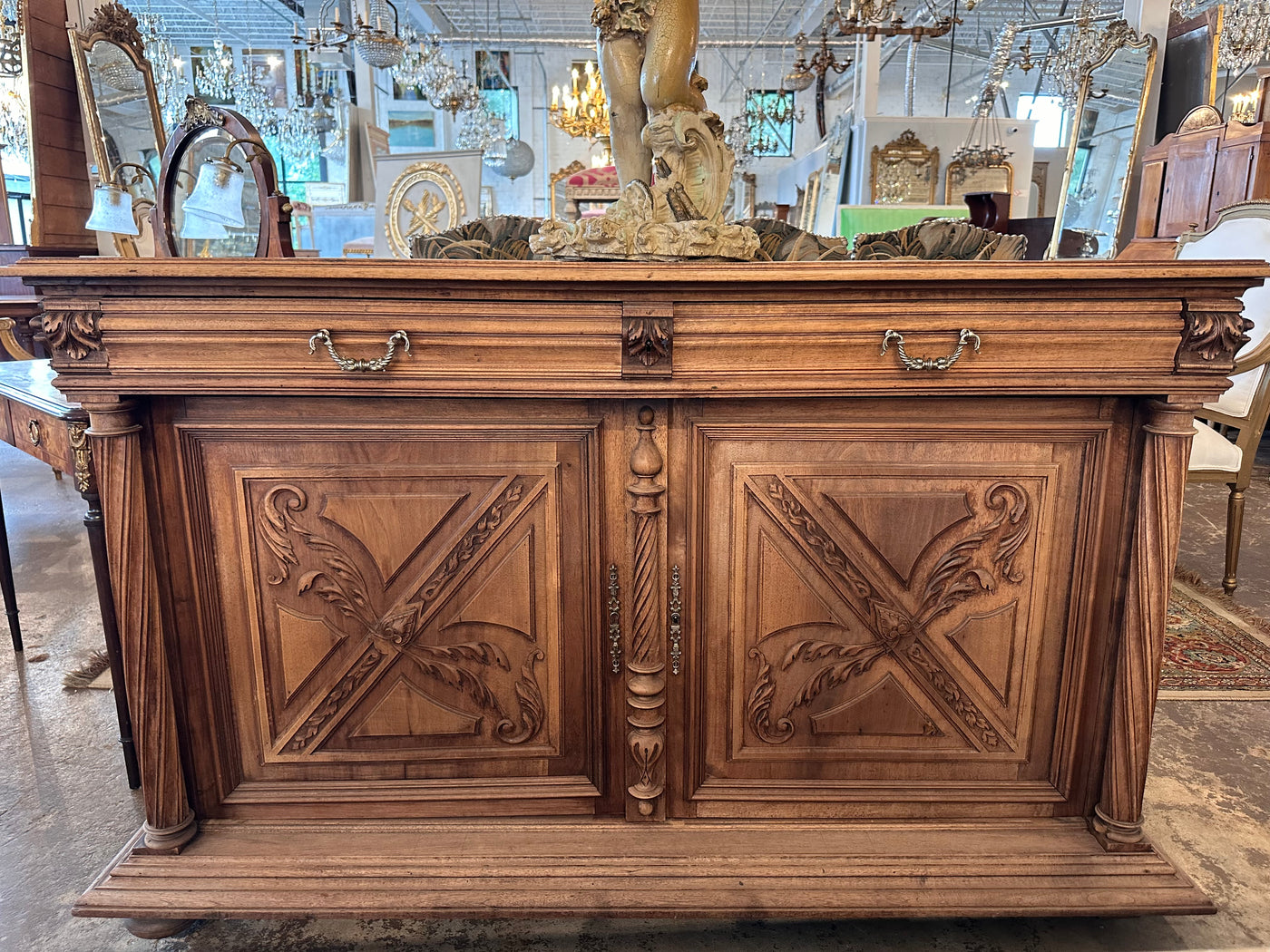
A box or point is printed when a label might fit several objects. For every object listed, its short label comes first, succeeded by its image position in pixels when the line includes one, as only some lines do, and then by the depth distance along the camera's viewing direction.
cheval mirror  1.47
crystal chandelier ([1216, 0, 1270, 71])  4.87
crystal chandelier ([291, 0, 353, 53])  5.18
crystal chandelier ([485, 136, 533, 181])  11.39
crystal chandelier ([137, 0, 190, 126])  5.33
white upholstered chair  2.67
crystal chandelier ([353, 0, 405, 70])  5.29
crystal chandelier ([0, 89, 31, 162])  3.91
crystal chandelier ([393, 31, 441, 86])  6.78
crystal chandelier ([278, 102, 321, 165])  8.14
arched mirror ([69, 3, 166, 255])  3.69
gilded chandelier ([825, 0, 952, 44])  5.04
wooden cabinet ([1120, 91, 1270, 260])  5.00
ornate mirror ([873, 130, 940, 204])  7.18
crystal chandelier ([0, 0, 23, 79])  3.73
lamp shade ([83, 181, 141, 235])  1.90
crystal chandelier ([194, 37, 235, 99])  6.95
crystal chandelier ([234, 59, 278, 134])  7.49
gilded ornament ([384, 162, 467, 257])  2.01
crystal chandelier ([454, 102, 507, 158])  9.02
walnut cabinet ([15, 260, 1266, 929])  1.19
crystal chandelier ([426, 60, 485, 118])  7.45
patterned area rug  2.26
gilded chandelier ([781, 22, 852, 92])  7.14
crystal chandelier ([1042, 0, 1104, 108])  4.70
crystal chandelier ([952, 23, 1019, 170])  6.35
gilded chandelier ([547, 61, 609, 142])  7.80
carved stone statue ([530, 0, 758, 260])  1.25
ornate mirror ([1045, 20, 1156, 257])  4.43
